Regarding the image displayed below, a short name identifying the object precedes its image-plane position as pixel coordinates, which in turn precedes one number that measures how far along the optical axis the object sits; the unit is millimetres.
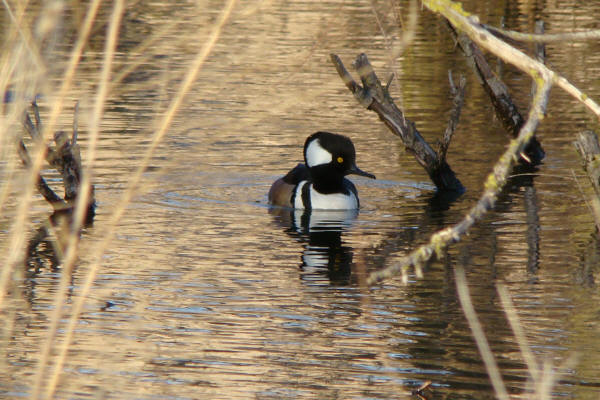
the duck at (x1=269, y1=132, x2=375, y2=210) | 24547
